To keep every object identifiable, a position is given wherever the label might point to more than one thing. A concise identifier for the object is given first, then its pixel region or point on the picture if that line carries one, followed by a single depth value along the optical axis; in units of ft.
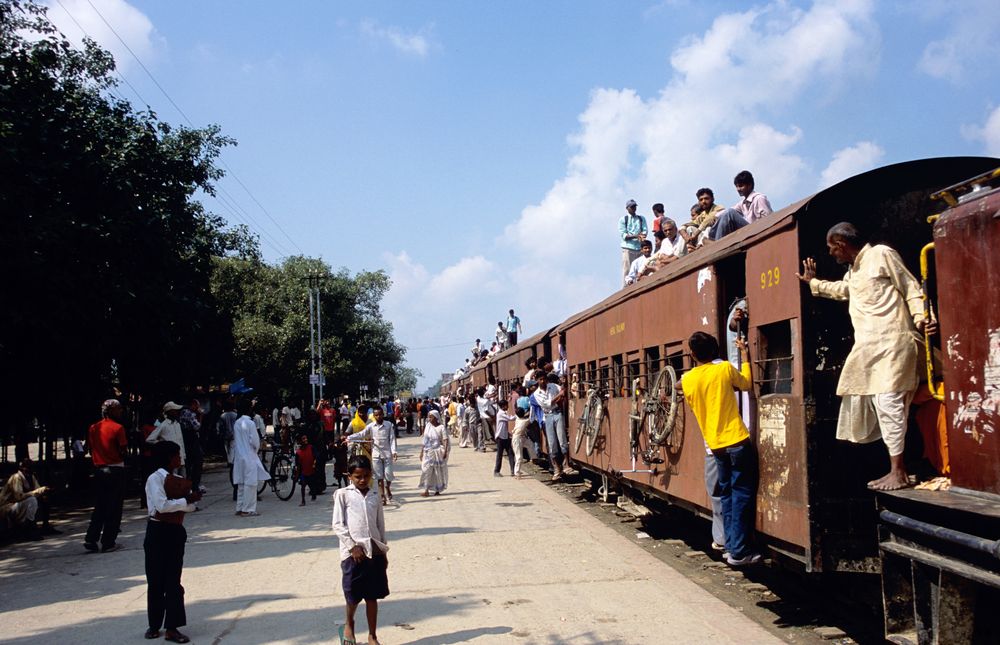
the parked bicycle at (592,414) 37.81
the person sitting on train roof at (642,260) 45.37
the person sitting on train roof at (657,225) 46.24
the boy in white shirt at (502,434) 56.87
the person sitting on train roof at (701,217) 35.29
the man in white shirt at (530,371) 56.34
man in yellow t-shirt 19.63
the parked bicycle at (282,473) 49.88
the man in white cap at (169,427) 41.84
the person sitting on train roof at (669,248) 37.81
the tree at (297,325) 131.75
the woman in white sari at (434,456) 46.62
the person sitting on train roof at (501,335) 99.86
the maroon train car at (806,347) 16.63
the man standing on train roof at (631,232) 53.42
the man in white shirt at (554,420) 48.88
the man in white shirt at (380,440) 43.75
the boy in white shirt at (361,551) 18.11
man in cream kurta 14.70
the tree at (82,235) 38.55
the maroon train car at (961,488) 11.96
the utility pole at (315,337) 123.75
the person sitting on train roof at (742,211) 29.04
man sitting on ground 36.60
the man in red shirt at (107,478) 32.94
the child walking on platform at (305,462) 46.80
